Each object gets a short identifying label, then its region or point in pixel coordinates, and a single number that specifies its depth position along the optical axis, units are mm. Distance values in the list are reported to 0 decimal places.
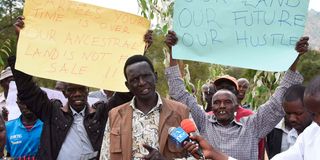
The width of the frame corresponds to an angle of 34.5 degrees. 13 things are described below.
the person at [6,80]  5727
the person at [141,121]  3549
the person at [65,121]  4059
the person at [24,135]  4609
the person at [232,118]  3955
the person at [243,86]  6980
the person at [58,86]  5421
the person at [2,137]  3387
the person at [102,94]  5781
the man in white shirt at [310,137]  2650
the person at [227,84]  5422
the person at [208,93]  6246
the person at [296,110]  3785
